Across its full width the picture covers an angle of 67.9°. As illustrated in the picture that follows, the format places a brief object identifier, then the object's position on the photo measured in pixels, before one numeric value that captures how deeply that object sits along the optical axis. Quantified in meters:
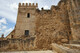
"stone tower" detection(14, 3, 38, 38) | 11.10
